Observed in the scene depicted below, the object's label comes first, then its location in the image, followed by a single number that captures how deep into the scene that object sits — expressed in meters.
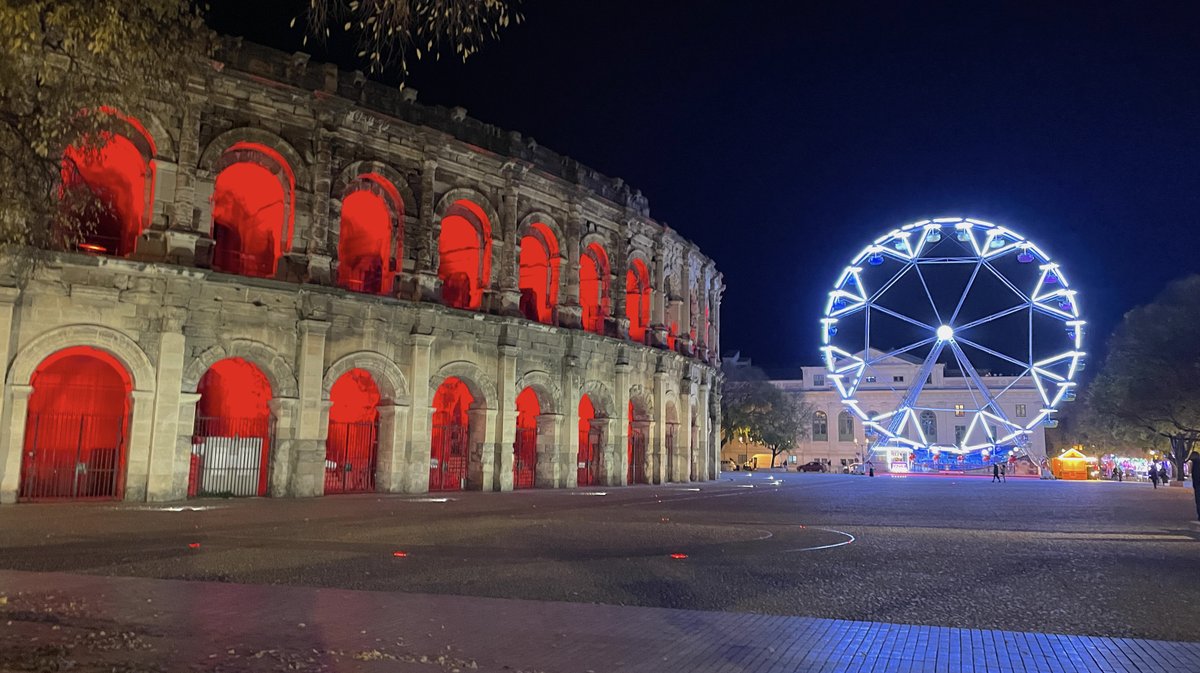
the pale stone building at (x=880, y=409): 80.62
